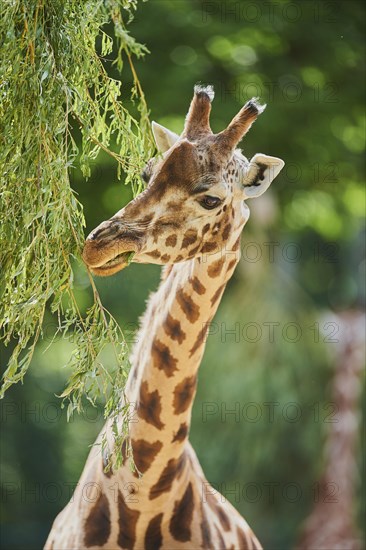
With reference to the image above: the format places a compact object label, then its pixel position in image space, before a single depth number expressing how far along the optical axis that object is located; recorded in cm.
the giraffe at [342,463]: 2833
